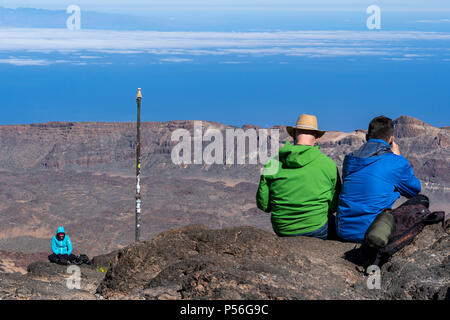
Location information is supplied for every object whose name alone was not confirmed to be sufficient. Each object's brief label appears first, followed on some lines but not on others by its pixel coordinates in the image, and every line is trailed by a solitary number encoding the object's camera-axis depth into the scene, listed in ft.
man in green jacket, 33.14
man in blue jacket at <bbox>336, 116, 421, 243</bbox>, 31.89
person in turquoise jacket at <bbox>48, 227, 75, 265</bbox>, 69.30
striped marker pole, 85.40
